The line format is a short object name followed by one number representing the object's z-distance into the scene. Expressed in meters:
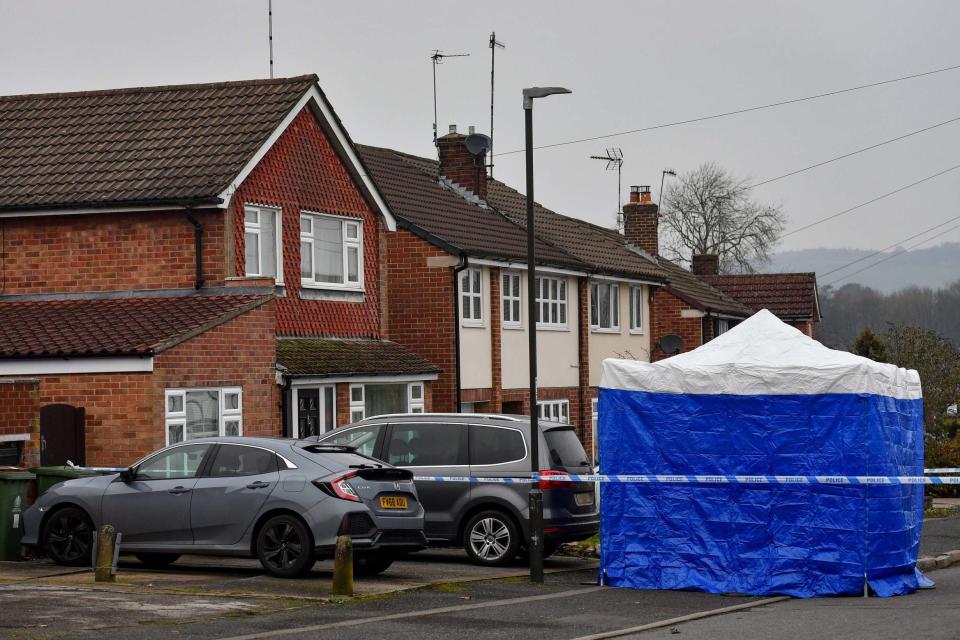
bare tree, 82.69
